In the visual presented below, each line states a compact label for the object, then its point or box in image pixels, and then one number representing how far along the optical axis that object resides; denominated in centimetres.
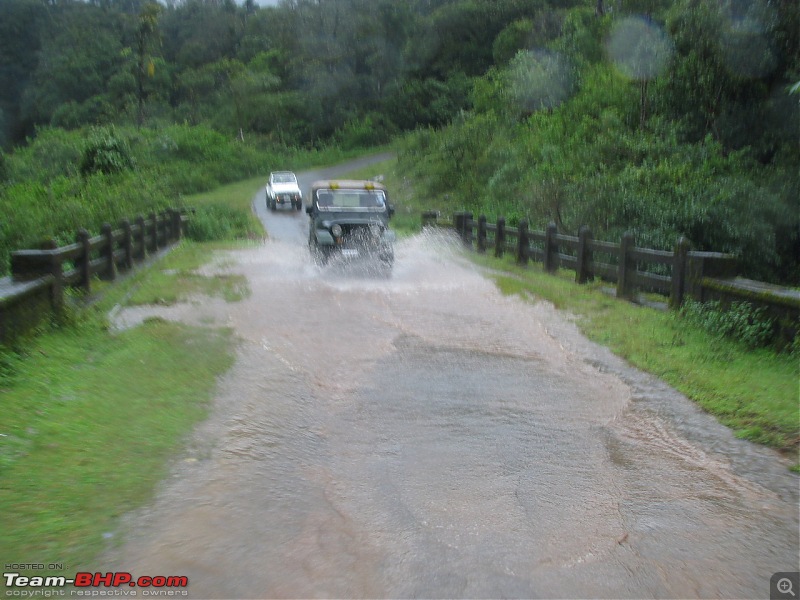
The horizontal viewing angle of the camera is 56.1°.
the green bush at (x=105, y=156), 3262
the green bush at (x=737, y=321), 913
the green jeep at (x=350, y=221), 1633
